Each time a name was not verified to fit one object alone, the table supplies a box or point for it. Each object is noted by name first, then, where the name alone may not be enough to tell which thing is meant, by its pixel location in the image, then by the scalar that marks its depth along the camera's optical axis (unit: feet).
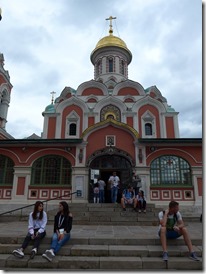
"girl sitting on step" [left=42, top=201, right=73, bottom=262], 18.54
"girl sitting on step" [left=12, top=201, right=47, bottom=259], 18.63
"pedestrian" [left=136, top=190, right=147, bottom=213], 35.14
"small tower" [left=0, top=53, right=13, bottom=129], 58.47
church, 43.68
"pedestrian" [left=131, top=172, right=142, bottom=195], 38.62
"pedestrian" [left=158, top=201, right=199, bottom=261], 17.61
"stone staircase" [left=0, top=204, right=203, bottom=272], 16.88
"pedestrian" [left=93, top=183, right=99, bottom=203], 42.22
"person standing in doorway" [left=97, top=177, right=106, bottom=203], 42.09
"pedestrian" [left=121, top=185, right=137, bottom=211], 36.50
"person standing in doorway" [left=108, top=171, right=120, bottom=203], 40.22
